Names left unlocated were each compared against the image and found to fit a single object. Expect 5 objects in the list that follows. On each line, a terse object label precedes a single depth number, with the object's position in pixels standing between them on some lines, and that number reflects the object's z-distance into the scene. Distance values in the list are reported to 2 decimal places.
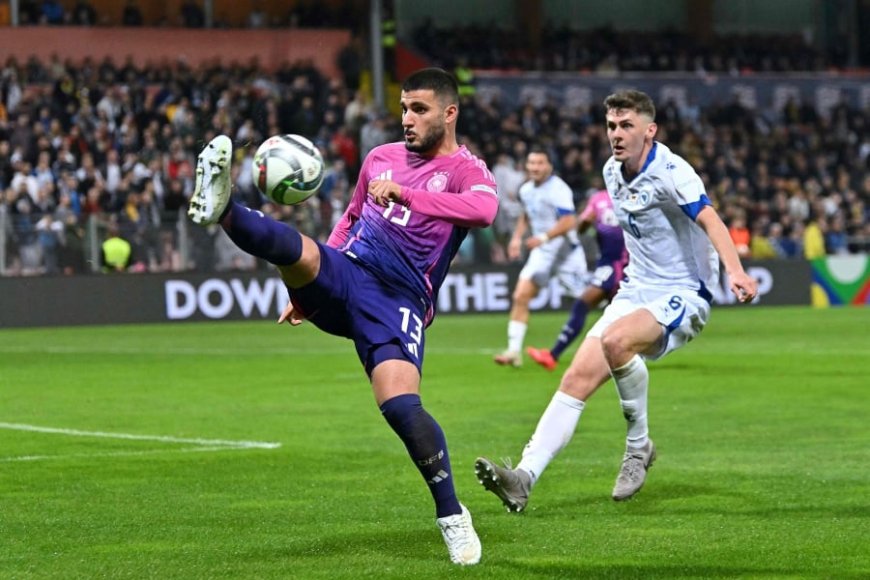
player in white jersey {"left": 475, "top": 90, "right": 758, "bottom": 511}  17.17
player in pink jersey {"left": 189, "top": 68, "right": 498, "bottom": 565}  13.41
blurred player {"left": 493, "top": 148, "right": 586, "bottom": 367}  35.78
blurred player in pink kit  34.34
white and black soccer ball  13.55
